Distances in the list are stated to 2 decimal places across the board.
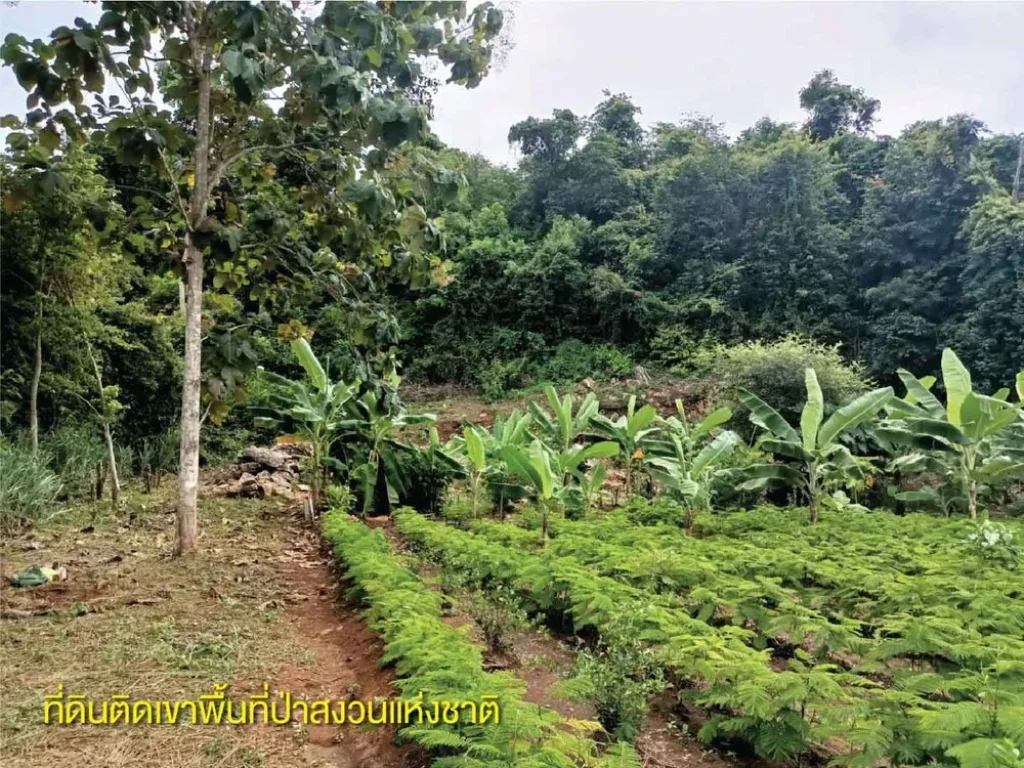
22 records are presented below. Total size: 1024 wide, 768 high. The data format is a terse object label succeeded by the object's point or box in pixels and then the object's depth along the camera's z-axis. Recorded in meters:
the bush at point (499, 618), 3.59
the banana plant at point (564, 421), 8.91
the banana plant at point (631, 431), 9.02
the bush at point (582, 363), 19.98
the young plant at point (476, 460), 7.54
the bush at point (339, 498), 7.70
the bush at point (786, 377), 12.73
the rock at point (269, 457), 10.02
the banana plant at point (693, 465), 7.21
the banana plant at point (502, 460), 8.25
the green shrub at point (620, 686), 2.54
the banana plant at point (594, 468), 7.66
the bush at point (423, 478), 8.83
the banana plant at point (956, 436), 7.38
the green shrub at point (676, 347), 19.44
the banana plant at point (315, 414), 8.12
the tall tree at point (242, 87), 4.35
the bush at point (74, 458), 7.87
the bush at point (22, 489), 6.03
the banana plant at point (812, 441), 7.57
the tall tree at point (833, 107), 26.47
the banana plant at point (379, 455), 8.36
